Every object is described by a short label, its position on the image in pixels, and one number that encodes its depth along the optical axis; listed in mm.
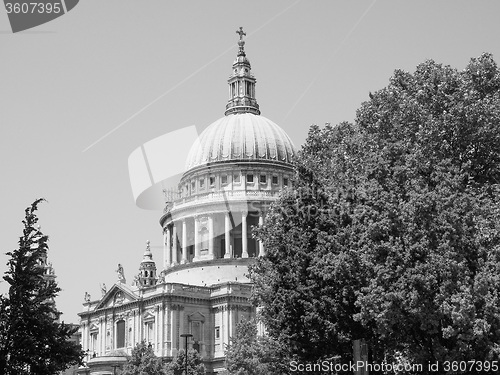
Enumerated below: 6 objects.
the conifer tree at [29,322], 35656
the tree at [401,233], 31266
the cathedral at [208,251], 98562
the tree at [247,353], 57712
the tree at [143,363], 81125
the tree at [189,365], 81438
